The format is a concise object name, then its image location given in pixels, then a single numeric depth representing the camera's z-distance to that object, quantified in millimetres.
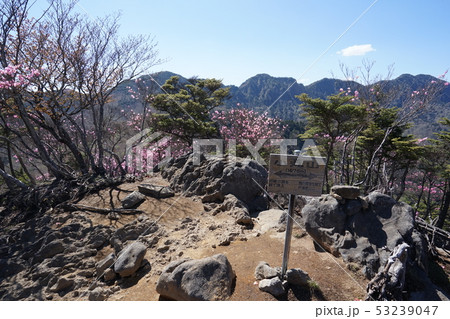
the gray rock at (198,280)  3062
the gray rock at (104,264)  4078
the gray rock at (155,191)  7016
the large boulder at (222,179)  6934
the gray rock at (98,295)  3500
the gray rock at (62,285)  3873
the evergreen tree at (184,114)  13547
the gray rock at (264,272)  3414
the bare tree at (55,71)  7164
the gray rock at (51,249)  4699
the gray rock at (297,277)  3287
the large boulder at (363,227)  3943
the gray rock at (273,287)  3154
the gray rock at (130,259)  3904
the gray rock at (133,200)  6405
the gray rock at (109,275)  3895
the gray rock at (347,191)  4691
